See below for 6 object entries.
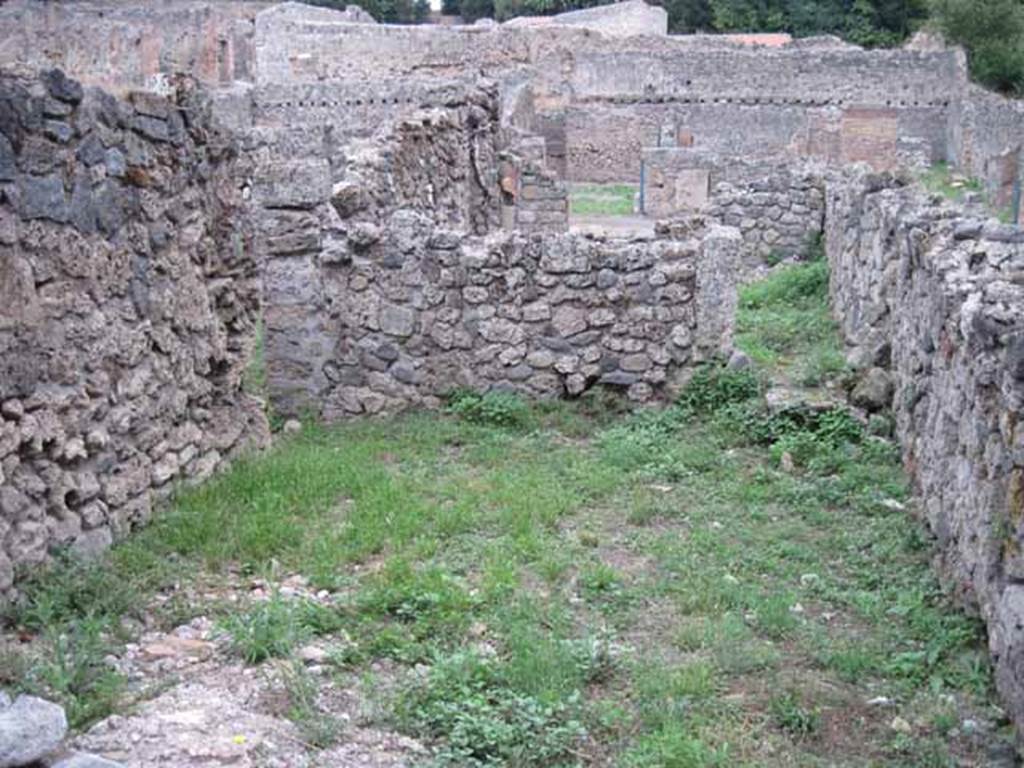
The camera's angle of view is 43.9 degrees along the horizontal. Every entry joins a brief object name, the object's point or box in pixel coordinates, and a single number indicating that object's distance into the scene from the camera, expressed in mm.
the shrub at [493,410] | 8203
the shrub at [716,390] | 8344
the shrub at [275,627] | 4668
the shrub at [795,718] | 4266
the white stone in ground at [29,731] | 3340
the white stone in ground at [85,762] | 3395
